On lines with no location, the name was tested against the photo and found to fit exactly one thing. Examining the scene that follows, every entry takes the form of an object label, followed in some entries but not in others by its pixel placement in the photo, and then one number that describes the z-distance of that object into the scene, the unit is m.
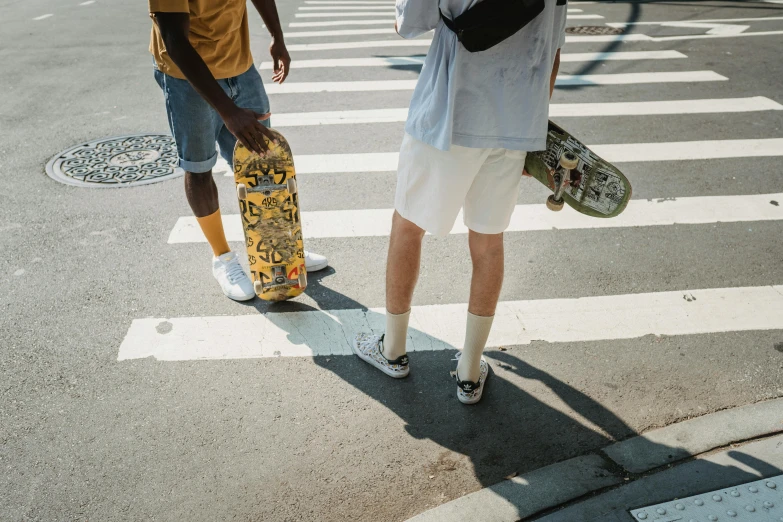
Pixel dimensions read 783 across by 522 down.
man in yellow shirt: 3.04
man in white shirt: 2.30
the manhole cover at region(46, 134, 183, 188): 5.36
